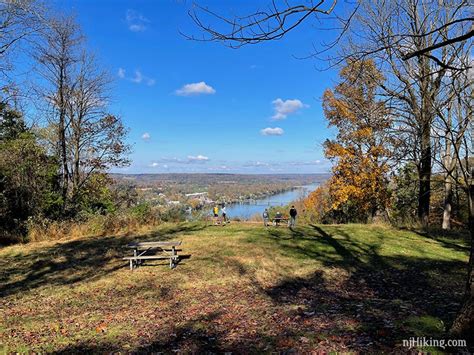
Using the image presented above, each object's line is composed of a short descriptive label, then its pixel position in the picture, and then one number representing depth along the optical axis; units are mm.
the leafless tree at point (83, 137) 16219
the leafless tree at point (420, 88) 9648
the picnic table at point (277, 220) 15873
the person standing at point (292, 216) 14381
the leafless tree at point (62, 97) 15219
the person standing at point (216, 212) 16278
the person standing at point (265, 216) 15544
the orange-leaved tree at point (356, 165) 18578
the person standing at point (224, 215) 15623
